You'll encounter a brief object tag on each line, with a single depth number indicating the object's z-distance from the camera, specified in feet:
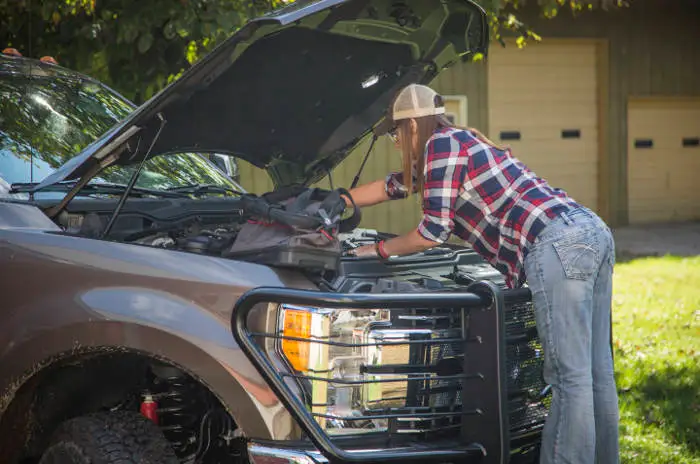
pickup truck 10.54
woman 12.01
